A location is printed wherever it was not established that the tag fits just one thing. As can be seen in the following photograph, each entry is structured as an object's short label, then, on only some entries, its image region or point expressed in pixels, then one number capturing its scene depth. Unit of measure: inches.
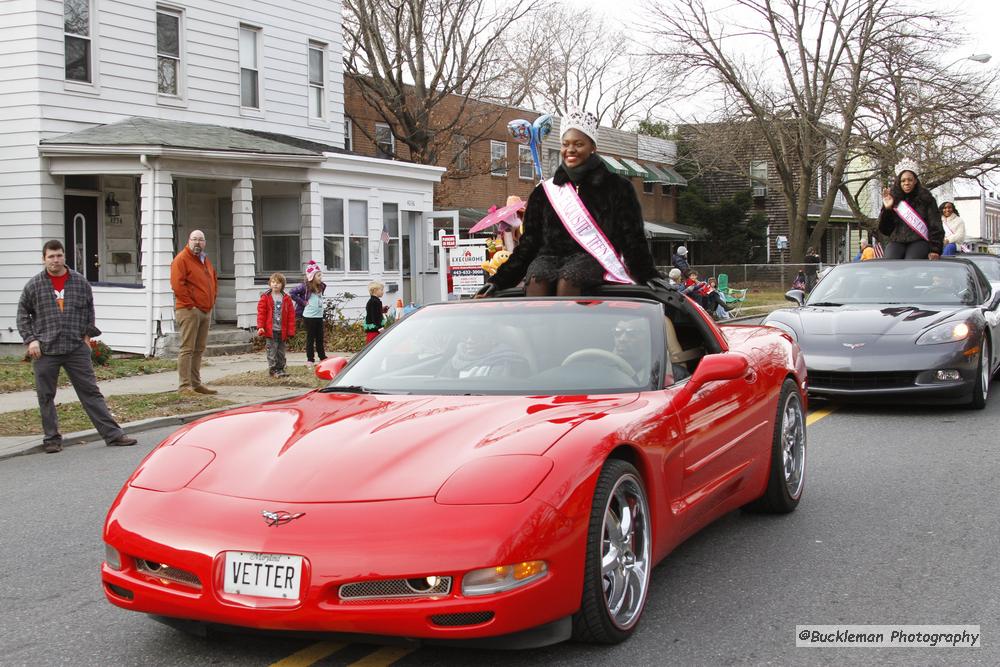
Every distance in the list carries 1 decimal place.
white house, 725.9
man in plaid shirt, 375.2
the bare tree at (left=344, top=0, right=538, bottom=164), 1259.8
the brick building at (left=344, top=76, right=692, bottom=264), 1330.0
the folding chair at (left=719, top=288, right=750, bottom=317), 1242.2
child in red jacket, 593.6
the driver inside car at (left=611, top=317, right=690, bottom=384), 194.9
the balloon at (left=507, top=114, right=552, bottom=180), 676.1
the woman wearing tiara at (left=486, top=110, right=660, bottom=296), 266.1
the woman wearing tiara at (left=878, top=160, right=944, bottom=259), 508.7
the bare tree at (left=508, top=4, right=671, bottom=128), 1685.5
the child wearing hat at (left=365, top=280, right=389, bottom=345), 662.5
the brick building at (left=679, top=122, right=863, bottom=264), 1651.1
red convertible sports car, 134.9
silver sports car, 385.1
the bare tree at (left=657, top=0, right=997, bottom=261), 1405.0
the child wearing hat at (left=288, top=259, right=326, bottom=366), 663.1
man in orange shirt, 519.8
